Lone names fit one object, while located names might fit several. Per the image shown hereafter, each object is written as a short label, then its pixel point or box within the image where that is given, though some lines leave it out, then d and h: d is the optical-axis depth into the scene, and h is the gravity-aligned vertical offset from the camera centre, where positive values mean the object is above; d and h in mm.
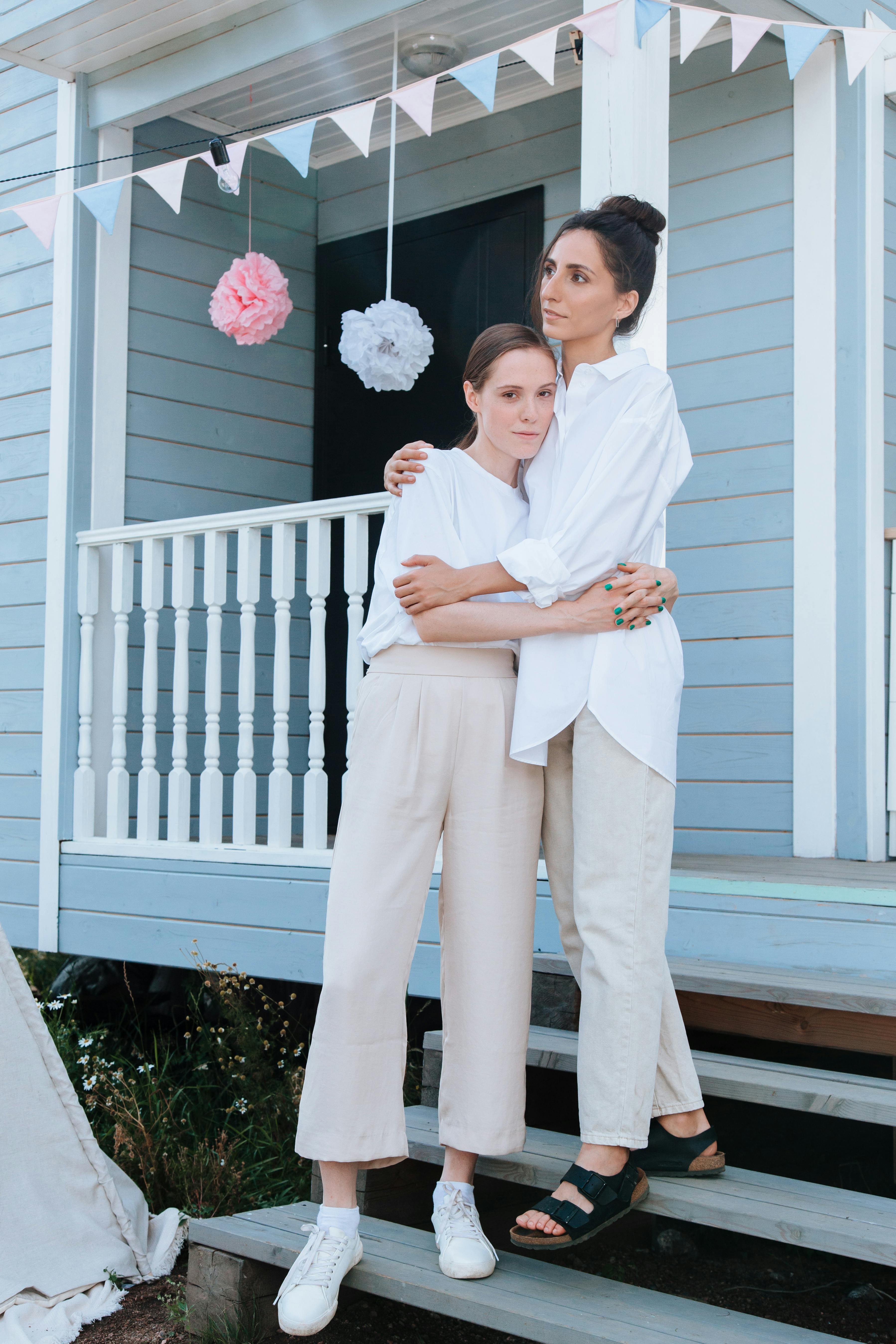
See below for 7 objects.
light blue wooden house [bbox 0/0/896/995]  3533 +793
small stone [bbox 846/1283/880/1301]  2762 -1273
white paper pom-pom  3498 +985
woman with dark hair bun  1921 -16
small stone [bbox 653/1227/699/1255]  3004 -1279
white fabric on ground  2590 -1090
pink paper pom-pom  3938 +1247
